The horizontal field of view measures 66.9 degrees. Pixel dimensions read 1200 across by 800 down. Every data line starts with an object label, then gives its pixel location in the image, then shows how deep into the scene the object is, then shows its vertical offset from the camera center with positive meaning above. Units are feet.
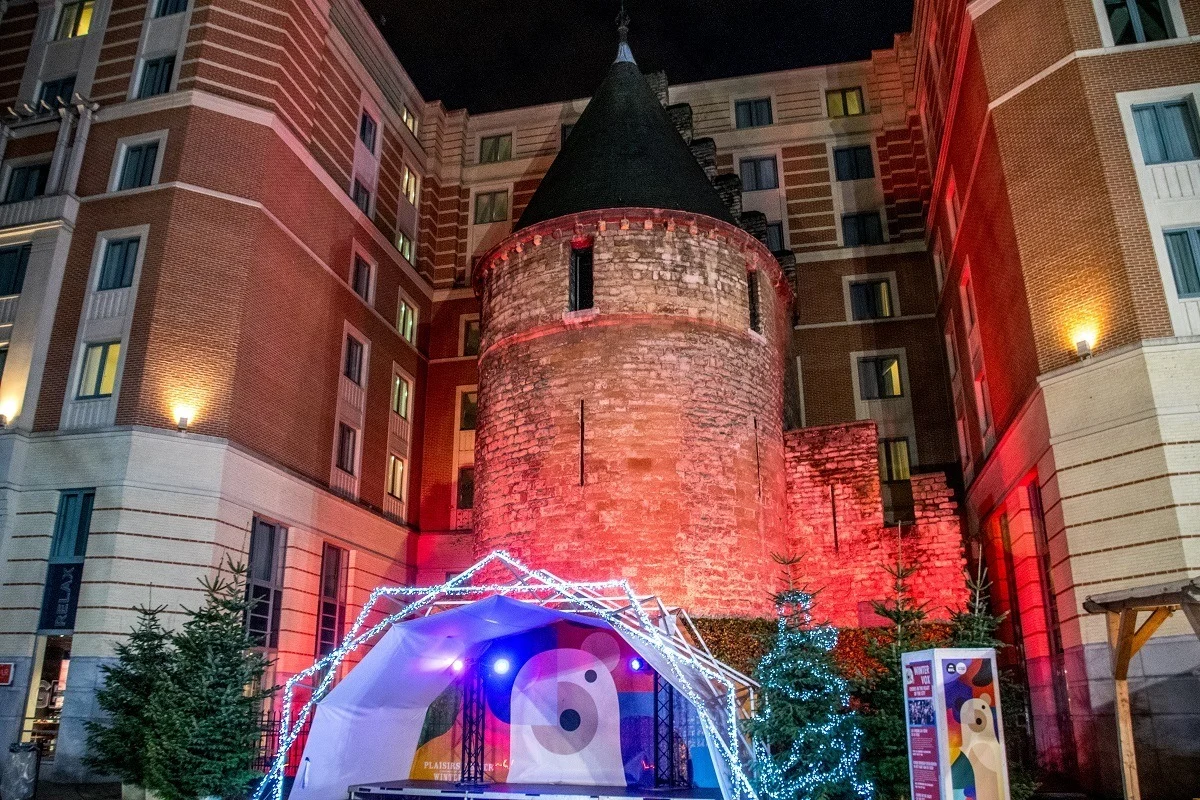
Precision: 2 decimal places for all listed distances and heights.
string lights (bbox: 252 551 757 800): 37.88 +2.92
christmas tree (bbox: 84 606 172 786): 44.96 +1.49
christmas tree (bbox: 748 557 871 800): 37.29 +0.08
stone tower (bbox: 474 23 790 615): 58.95 +22.21
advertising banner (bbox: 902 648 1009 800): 30.50 -0.05
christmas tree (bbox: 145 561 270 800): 41.68 +0.89
